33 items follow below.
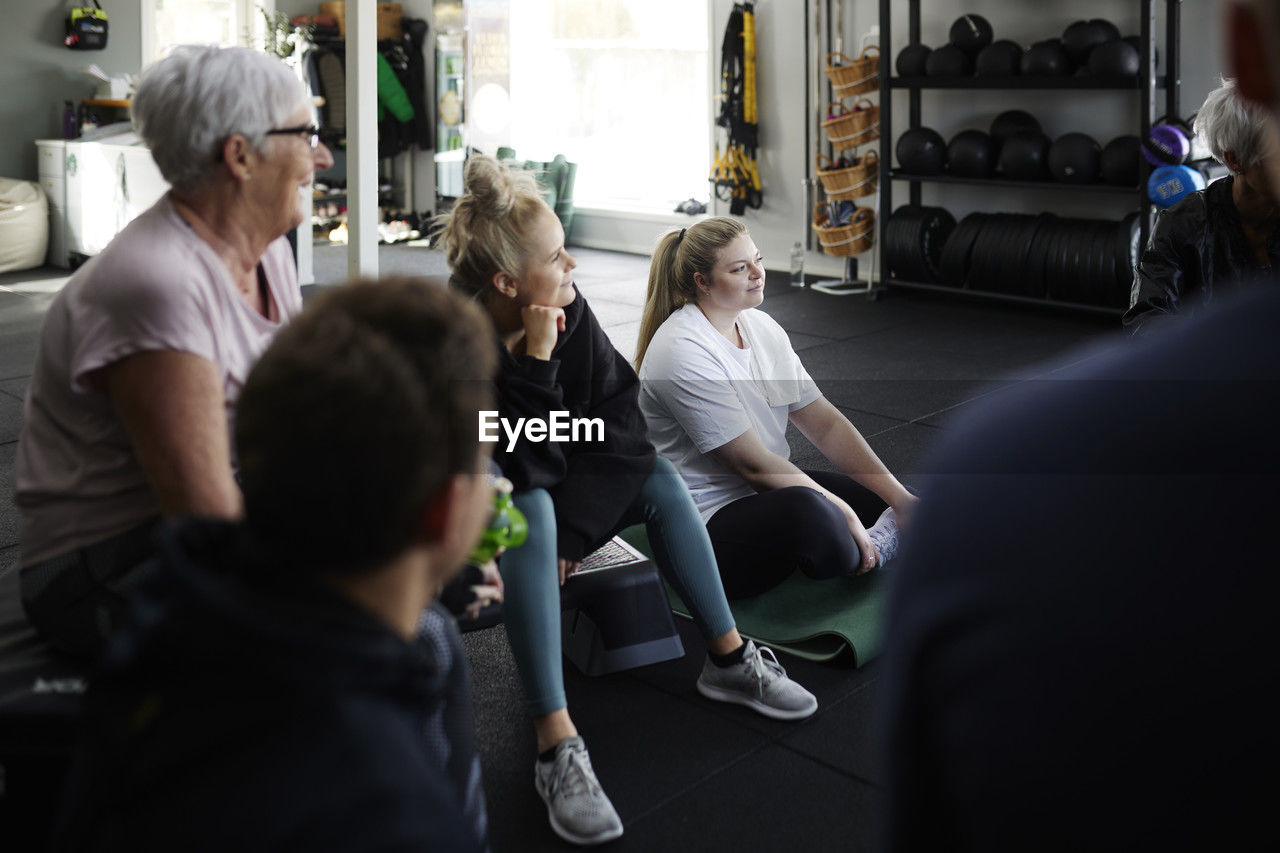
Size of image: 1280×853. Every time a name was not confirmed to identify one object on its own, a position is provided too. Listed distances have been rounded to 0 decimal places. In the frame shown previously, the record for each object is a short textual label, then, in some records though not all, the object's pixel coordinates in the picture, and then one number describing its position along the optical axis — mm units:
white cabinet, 7383
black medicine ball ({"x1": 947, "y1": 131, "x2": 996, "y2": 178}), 6434
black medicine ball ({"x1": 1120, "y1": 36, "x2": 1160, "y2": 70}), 5797
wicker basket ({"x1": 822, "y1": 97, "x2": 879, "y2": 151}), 7043
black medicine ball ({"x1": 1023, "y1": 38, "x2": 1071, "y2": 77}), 6008
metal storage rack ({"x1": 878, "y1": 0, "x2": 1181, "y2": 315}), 5762
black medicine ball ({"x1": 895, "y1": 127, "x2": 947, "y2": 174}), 6660
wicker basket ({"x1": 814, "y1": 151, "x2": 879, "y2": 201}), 7125
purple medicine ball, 5516
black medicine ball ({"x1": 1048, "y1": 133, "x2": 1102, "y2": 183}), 6016
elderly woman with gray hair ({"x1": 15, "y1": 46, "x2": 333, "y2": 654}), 1509
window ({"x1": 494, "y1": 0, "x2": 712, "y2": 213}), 8727
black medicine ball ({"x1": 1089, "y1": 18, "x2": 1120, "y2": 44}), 5895
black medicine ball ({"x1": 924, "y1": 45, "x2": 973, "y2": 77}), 6434
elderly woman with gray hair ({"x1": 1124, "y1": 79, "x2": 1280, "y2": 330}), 2611
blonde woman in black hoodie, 2076
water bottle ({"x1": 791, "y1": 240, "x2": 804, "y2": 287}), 7680
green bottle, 1761
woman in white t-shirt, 2625
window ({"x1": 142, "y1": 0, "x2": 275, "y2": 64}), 9516
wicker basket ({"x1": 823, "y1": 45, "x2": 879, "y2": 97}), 7000
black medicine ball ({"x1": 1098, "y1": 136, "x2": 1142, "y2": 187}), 5848
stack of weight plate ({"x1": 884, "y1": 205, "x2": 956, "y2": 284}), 6859
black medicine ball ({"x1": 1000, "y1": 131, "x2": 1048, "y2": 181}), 6207
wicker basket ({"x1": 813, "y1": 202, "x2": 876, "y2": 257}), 7203
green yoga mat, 2611
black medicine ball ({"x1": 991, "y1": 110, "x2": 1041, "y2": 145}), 6402
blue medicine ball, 5422
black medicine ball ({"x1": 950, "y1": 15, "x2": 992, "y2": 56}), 6391
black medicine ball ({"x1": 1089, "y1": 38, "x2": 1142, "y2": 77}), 5754
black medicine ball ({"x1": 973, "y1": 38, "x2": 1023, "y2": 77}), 6211
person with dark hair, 753
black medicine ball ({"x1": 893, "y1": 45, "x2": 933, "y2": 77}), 6621
